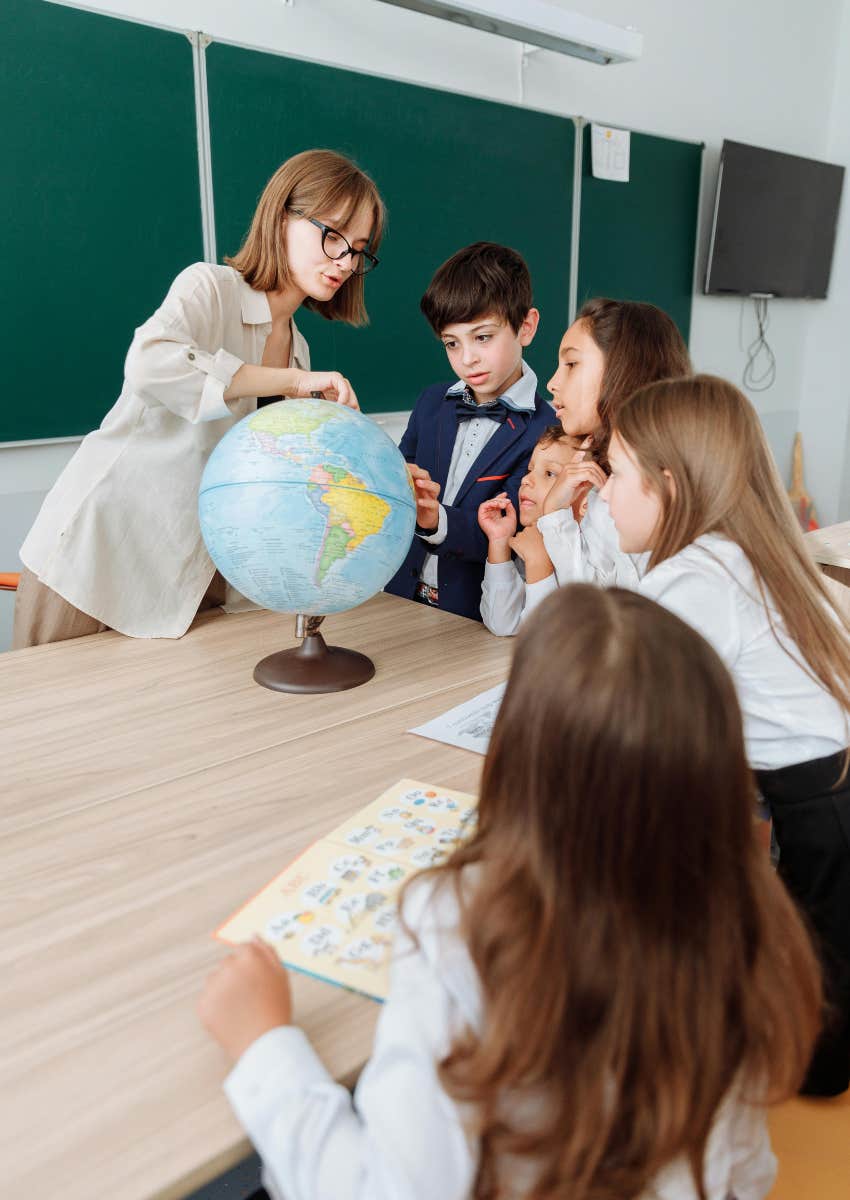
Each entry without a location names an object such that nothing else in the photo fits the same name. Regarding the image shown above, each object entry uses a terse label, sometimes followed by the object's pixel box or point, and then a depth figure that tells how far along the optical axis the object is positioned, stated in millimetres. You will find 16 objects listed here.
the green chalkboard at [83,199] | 2627
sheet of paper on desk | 1295
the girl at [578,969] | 608
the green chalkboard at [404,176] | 3111
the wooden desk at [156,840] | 678
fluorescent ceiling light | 2902
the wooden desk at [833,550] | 2723
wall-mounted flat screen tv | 4738
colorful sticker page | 842
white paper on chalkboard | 4129
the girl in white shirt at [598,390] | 1719
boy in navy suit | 1963
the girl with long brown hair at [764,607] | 1150
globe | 1302
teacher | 1630
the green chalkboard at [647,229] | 4301
